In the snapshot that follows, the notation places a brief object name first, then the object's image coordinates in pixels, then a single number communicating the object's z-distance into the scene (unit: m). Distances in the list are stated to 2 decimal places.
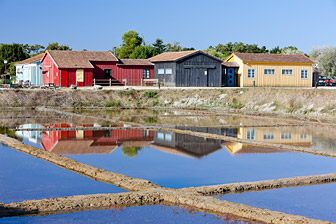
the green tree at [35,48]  144.69
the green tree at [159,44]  124.56
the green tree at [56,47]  108.49
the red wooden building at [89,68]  58.91
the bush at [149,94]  54.44
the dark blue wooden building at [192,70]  59.38
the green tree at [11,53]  113.19
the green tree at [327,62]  84.75
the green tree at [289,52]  114.47
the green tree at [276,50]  140.02
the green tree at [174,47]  127.36
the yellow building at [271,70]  61.38
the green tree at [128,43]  116.94
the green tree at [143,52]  92.50
